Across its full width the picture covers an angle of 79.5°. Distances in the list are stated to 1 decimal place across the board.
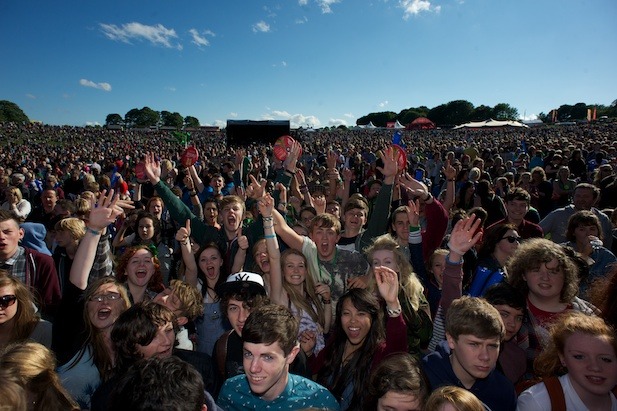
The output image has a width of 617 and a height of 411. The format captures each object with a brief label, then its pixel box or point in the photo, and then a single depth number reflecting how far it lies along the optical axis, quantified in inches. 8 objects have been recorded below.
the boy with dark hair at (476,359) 82.4
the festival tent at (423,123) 1875.0
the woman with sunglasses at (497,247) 141.5
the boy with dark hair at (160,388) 57.0
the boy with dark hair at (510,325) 98.9
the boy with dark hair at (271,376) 80.0
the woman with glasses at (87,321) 91.3
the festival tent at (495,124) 1486.2
